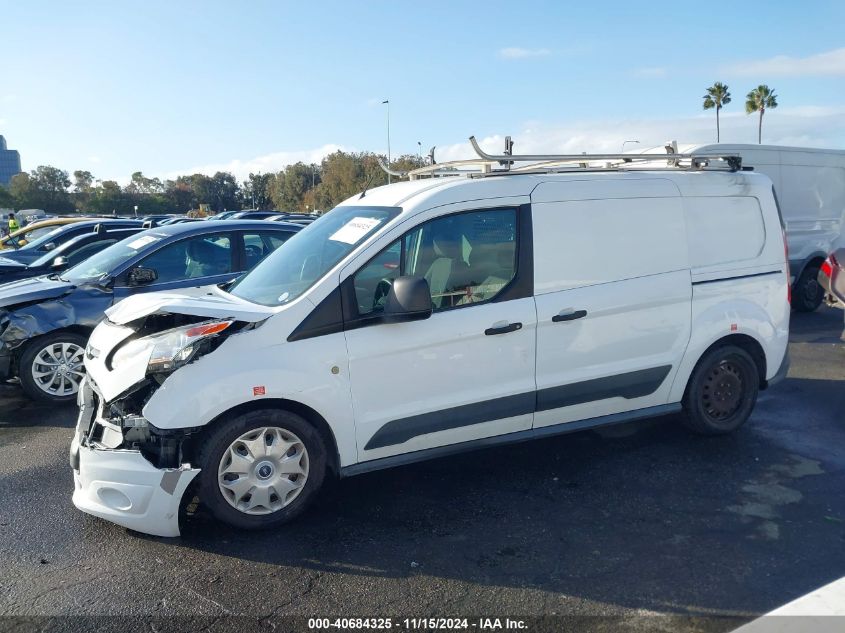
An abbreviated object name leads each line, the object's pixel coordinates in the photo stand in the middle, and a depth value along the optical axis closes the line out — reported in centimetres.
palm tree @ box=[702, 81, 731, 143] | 5544
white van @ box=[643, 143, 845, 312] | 1074
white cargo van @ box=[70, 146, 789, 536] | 389
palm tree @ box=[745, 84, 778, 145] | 5166
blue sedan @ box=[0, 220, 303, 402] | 680
